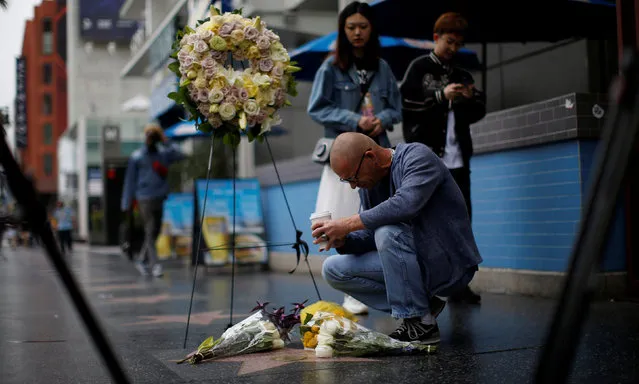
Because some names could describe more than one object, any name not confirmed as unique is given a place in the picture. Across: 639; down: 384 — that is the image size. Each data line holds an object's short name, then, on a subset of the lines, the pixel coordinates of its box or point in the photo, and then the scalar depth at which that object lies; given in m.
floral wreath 4.80
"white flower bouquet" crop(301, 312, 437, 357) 4.13
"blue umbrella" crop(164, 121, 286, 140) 15.18
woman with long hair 5.68
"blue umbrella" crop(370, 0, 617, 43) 7.59
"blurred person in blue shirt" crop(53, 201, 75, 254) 25.08
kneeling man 4.07
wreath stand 4.82
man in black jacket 6.20
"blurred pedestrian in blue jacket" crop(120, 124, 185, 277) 11.23
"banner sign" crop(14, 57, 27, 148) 70.00
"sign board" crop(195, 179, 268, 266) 11.75
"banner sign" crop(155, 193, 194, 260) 15.55
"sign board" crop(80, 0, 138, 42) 59.94
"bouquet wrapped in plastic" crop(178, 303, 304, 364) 4.20
